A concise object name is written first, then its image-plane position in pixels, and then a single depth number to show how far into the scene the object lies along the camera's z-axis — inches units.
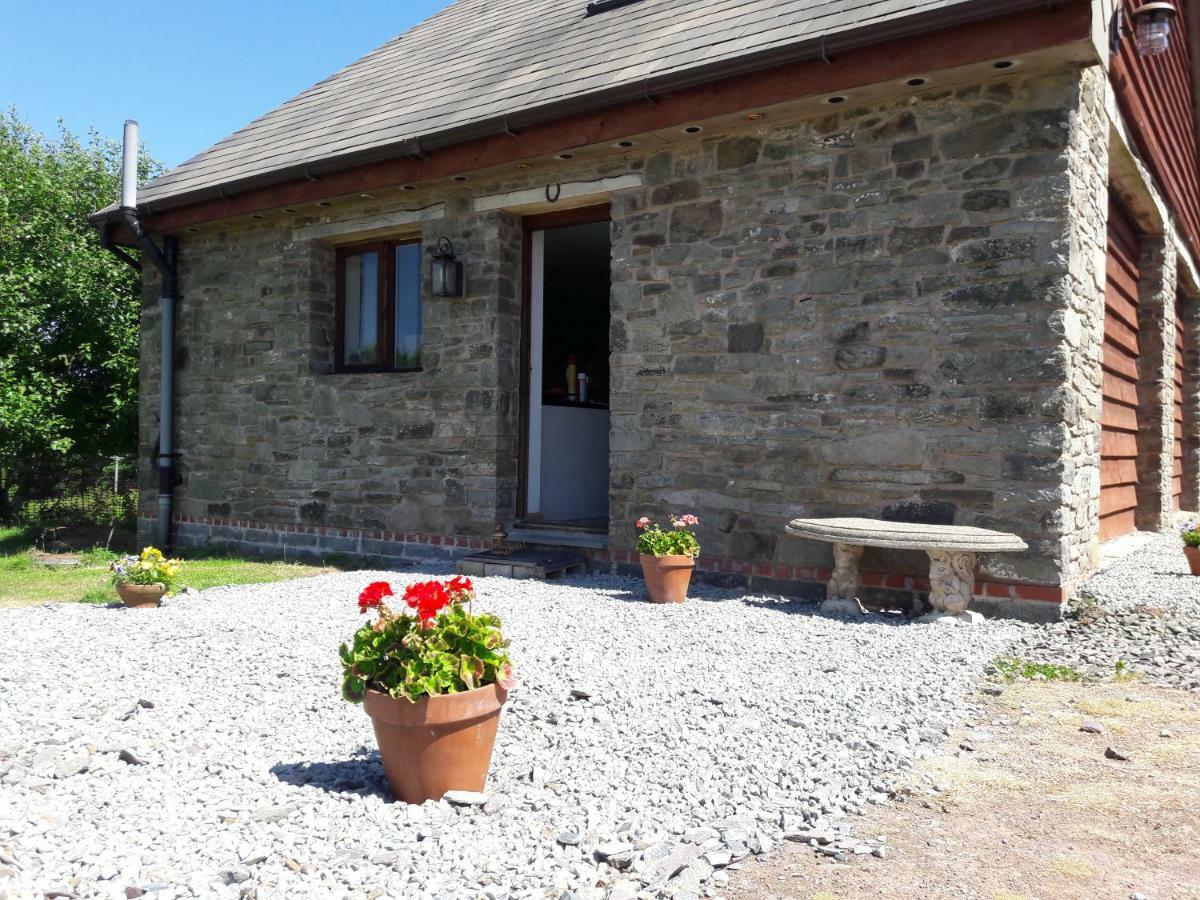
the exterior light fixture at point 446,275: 292.5
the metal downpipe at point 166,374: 368.2
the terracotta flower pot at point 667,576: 222.7
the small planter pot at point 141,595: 224.4
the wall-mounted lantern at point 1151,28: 231.1
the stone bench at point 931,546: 190.7
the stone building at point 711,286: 205.0
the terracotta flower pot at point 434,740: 101.3
